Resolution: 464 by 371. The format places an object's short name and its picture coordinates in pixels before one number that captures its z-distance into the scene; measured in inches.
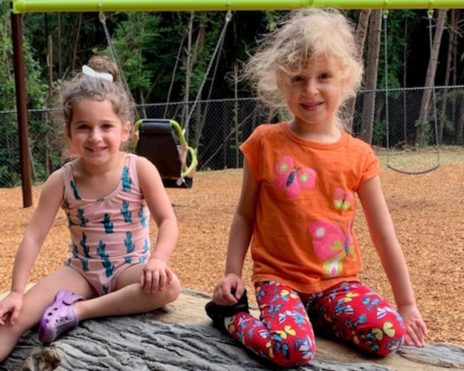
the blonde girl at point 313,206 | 77.9
